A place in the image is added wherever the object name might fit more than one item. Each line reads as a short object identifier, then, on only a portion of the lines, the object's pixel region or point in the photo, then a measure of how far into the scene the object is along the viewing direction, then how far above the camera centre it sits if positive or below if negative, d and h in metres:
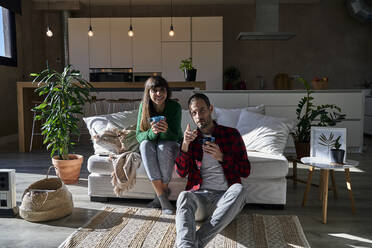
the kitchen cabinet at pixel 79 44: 7.29 +1.21
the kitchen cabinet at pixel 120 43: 7.31 +1.22
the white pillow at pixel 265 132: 2.92 -0.31
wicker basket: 2.41 -0.78
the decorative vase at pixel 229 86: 7.39 +0.28
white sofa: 2.65 -0.68
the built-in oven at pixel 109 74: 7.38 +0.55
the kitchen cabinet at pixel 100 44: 7.30 +1.21
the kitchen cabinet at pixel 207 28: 7.21 +1.54
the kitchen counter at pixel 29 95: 4.89 +0.05
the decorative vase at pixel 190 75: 4.96 +0.36
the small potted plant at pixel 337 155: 2.38 -0.40
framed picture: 2.50 -0.32
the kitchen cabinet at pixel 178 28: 7.23 +1.54
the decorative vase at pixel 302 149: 3.20 -0.49
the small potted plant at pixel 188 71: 4.96 +0.41
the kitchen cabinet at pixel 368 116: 6.59 -0.35
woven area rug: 2.05 -0.89
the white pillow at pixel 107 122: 3.07 -0.22
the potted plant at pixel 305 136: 3.21 -0.38
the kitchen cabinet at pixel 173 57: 7.29 +0.92
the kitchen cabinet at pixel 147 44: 7.28 +1.20
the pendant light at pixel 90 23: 6.53 +1.64
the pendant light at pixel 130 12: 7.24 +2.01
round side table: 2.33 -0.48
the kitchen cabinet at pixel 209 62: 7.26 +0.81
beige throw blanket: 2.69 -0.47
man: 1.90 -0.44
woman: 2.50 -0.29
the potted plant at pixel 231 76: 7.44 +0.51
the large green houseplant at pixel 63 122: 3.30 -0.24
